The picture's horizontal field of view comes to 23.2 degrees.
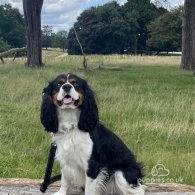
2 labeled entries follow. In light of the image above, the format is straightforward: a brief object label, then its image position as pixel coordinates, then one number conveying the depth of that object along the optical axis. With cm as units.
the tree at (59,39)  9899
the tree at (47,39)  10332
